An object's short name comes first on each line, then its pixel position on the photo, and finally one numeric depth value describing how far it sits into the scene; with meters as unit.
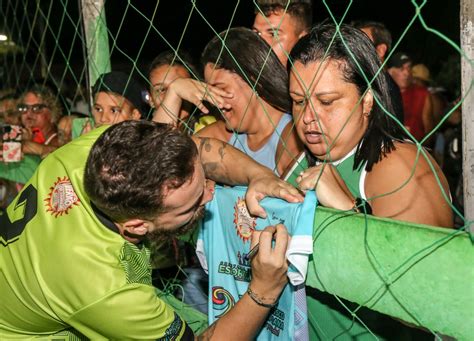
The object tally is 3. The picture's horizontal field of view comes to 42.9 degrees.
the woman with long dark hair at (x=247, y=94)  2.04
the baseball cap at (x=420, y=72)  5.51
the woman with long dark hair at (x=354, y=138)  1.44
